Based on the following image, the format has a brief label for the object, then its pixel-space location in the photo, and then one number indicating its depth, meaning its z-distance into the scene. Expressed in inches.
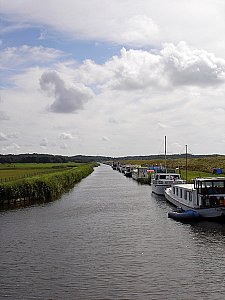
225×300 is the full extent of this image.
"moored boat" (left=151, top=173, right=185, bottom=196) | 2938.0
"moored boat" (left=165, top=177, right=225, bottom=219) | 1765.5
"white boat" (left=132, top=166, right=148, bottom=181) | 4806.1
